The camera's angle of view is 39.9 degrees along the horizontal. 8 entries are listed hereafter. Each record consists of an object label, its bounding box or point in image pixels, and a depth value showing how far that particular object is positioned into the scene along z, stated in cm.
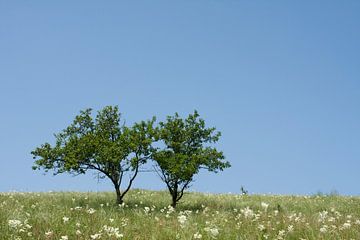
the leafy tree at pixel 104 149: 2833
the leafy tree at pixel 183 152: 2750
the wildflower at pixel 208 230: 1243
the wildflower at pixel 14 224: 1212
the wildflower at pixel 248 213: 1385
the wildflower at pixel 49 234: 1170
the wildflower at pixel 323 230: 1308
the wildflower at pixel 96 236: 1120
